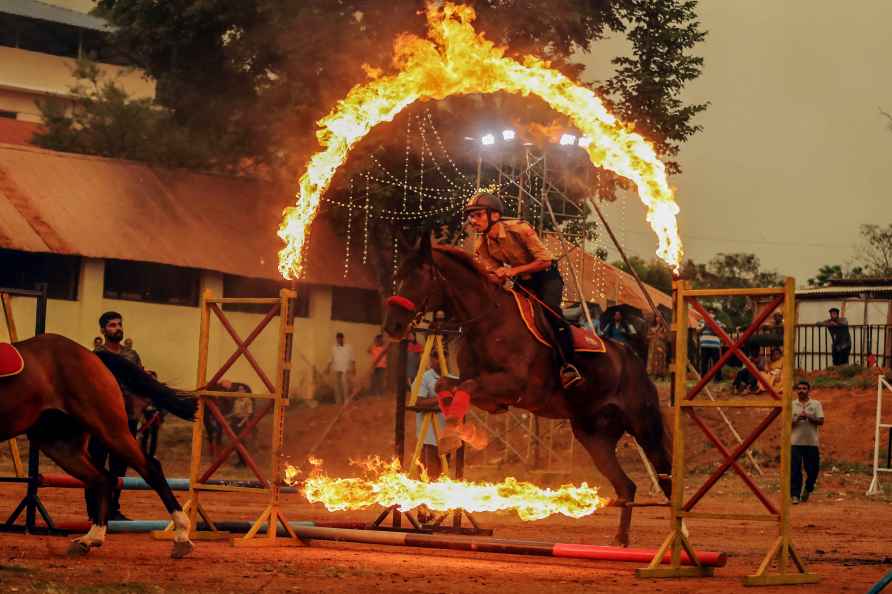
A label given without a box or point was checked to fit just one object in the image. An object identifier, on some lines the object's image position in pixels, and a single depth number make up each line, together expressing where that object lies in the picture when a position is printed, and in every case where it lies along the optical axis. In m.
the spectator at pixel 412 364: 29.97
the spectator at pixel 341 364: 38.34
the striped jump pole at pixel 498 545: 13.43
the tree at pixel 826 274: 54.75
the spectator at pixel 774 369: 28.37
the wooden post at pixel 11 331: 15.15
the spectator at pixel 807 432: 24.59
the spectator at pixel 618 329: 29.38
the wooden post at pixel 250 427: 14.38
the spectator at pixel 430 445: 20.03
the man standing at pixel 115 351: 15.88
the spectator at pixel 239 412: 31.47
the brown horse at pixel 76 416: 13.16
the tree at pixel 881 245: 50.78
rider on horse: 15.52
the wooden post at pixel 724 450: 12.50
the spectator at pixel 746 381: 33.97
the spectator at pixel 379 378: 38.22
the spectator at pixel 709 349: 36.72
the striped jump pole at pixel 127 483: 15.12
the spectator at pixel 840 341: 36.28
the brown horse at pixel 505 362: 14.73
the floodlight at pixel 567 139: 23.78
